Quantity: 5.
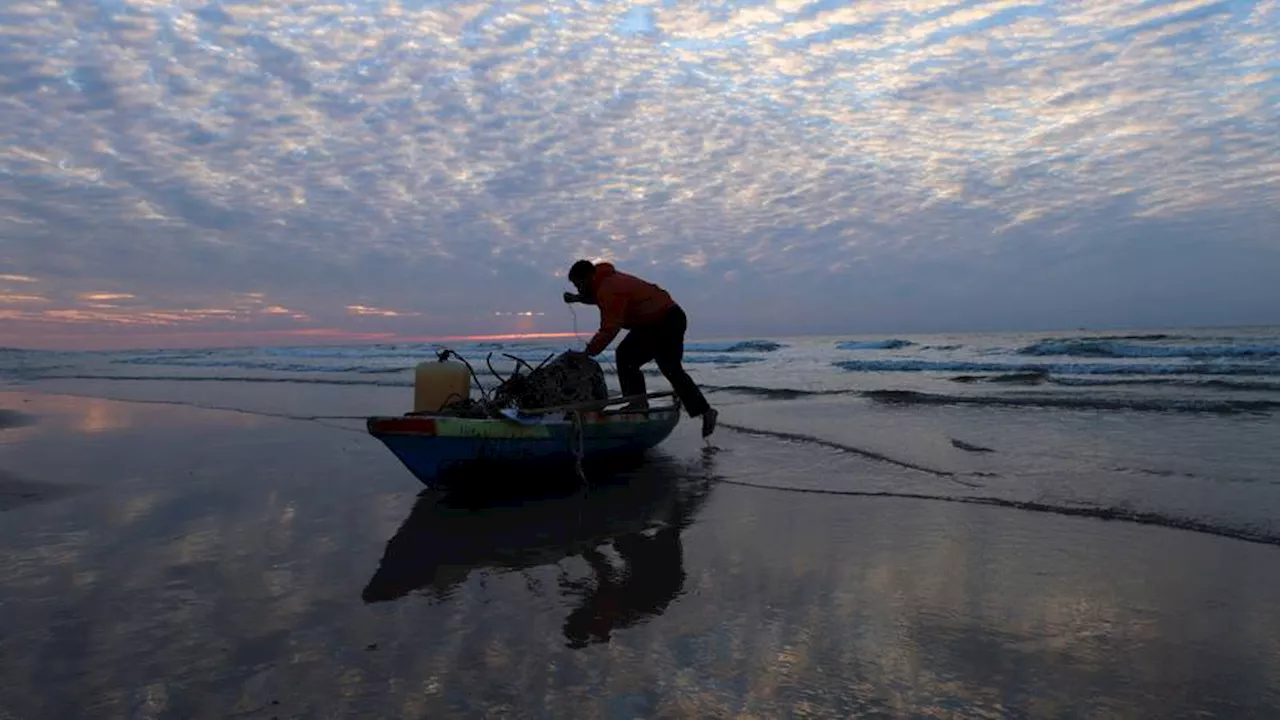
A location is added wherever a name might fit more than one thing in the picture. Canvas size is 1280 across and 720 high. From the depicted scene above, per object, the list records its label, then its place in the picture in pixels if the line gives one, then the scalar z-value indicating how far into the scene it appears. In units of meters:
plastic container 6.60
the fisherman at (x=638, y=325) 6.99
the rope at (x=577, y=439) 6.34
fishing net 6.63
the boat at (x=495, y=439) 5.63
